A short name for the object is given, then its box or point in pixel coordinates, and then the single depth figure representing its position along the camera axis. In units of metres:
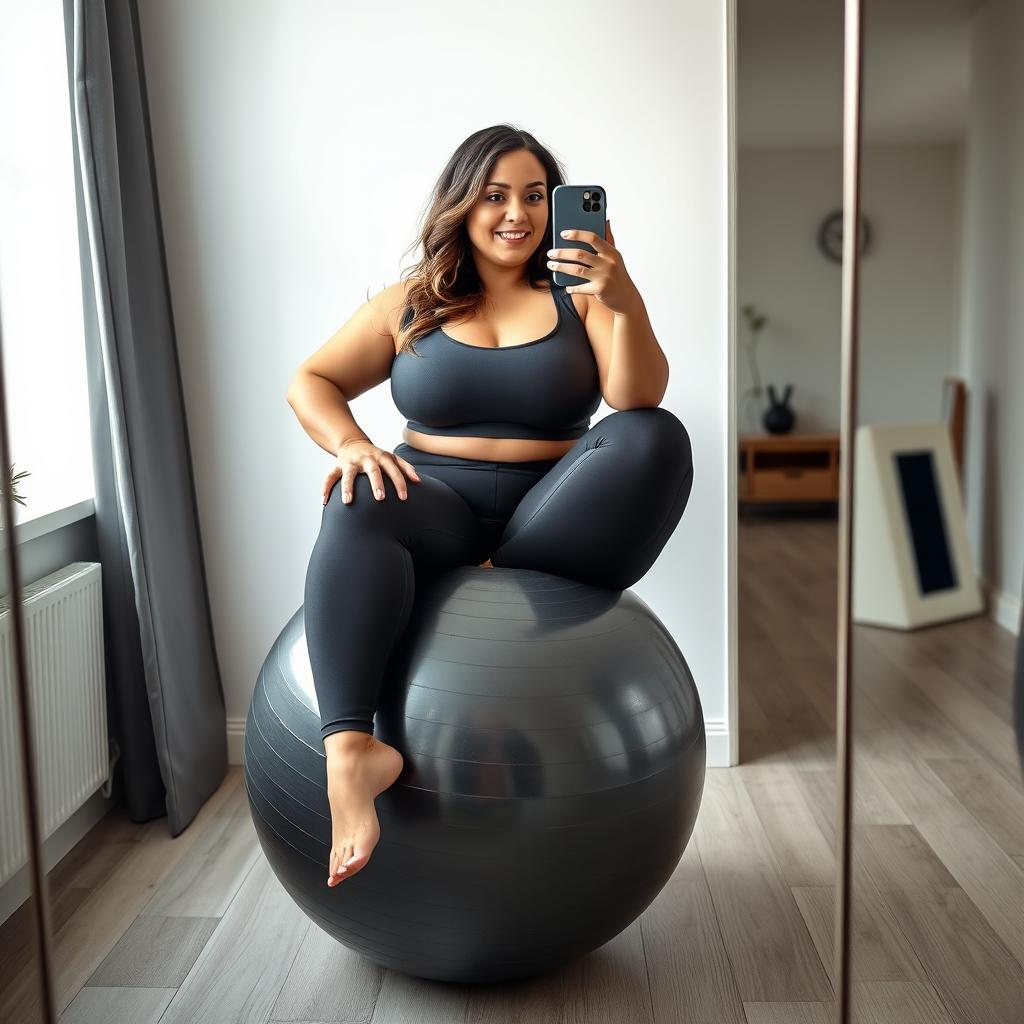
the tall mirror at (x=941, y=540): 1.80
